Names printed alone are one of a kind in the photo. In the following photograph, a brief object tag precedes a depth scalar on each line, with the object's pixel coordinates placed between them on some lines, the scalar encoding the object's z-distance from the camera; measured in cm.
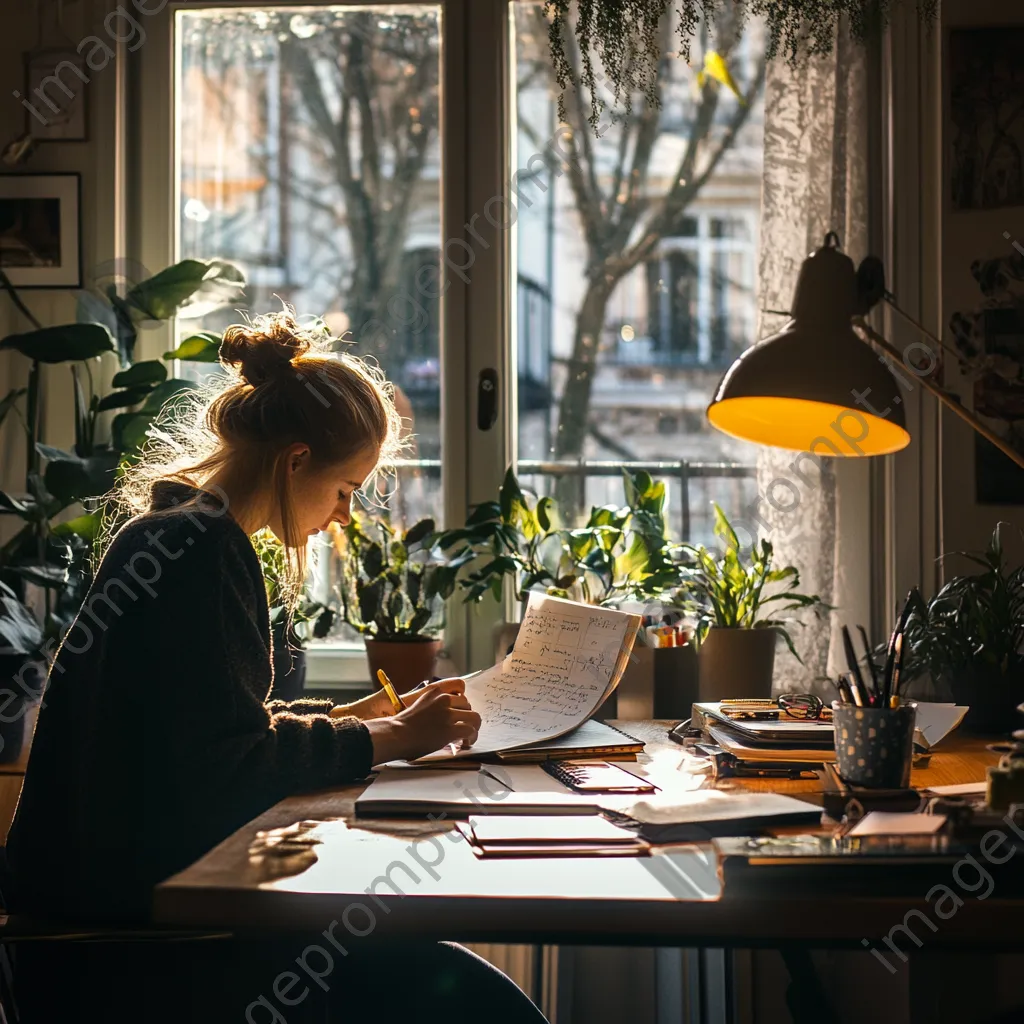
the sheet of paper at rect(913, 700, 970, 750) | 157
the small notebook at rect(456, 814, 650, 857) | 110
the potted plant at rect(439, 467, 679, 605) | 222
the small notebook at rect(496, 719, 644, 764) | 152
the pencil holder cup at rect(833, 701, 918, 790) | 129
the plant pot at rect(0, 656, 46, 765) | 208
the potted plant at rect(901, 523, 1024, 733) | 192
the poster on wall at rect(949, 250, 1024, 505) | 228
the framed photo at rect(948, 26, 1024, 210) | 230
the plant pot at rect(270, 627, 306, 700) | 219
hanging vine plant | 176
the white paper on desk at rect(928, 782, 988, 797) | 130
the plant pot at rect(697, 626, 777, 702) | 208
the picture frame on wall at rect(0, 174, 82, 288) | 256
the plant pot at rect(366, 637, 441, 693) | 228
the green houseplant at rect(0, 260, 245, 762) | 220
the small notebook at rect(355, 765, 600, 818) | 125
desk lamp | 137
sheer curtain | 234
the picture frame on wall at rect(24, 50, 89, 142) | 256
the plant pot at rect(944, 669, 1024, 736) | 191
